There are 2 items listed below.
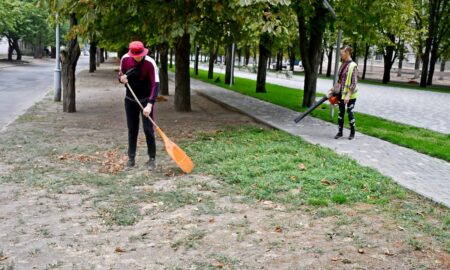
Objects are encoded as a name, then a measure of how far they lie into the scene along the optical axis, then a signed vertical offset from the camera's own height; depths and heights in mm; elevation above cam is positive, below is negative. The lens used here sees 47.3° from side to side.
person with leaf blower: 9344 -482
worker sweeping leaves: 7045 -576
